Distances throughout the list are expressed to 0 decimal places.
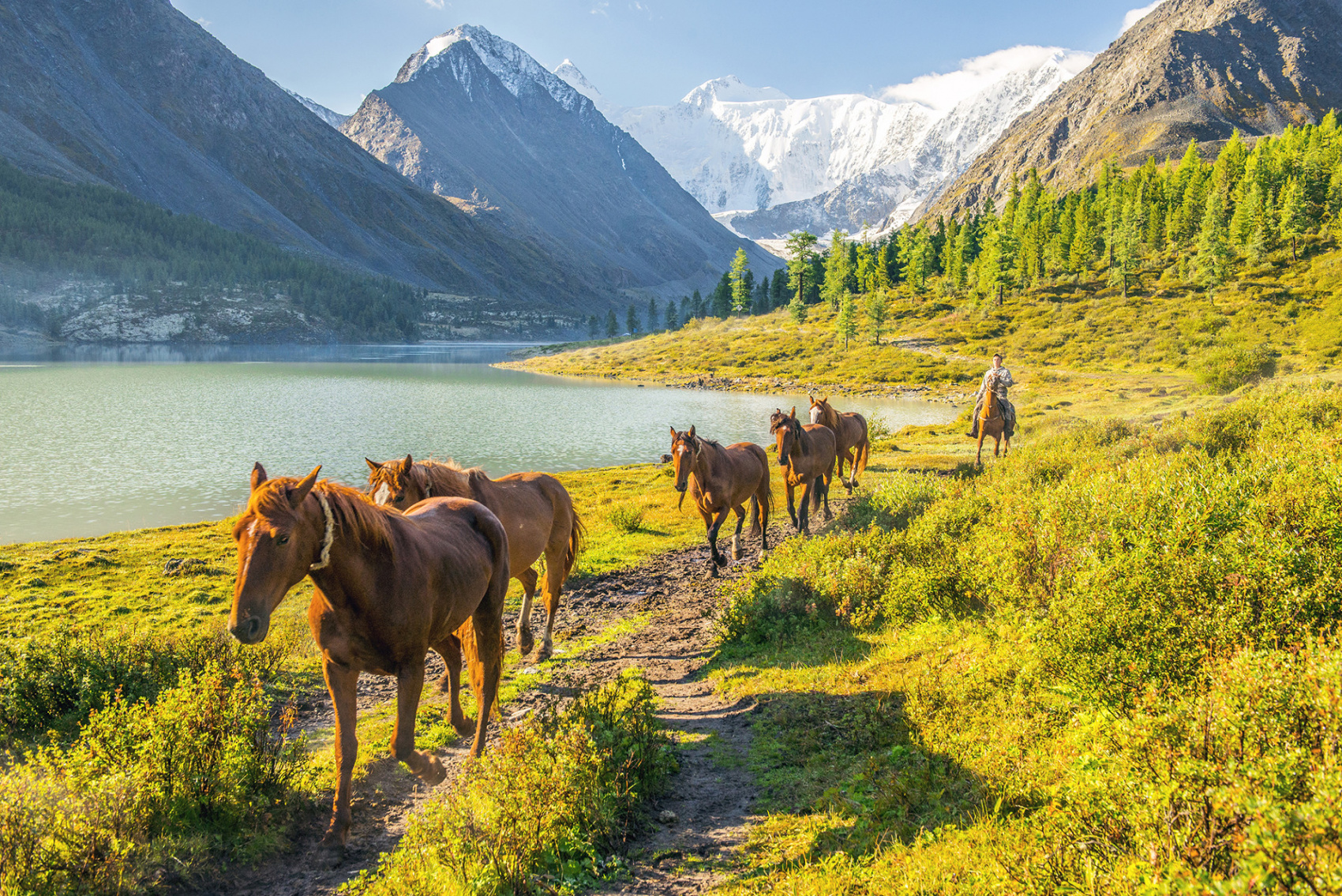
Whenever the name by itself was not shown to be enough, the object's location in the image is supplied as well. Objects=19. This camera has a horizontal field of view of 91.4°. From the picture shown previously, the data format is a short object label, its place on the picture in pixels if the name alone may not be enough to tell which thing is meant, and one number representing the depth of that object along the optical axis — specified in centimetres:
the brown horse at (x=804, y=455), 1675
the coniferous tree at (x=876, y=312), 10156
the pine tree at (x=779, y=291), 14812
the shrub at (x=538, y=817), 469
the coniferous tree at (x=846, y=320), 9981
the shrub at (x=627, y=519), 2105
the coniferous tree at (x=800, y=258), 13700
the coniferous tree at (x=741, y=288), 14950
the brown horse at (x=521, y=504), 806
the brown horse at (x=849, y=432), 1984
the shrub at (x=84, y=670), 759
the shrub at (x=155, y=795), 457
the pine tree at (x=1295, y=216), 8560
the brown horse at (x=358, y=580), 450
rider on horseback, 2391
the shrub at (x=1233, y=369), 4212
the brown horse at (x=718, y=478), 1443
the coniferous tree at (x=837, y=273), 12262
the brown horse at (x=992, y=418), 2391
